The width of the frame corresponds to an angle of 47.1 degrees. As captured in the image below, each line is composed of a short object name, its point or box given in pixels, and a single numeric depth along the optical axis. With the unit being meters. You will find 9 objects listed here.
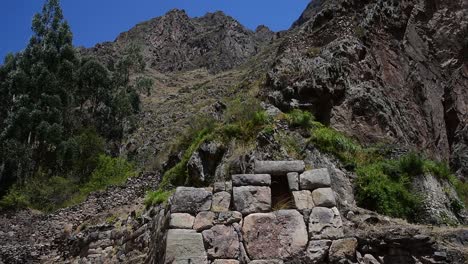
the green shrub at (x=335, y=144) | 12.30
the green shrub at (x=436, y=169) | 12.14
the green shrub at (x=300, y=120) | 13.11
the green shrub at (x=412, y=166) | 11.99
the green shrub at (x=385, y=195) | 10.97
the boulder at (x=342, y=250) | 6.33
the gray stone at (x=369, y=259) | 6.61
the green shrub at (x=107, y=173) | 23.86
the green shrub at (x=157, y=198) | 11.90
